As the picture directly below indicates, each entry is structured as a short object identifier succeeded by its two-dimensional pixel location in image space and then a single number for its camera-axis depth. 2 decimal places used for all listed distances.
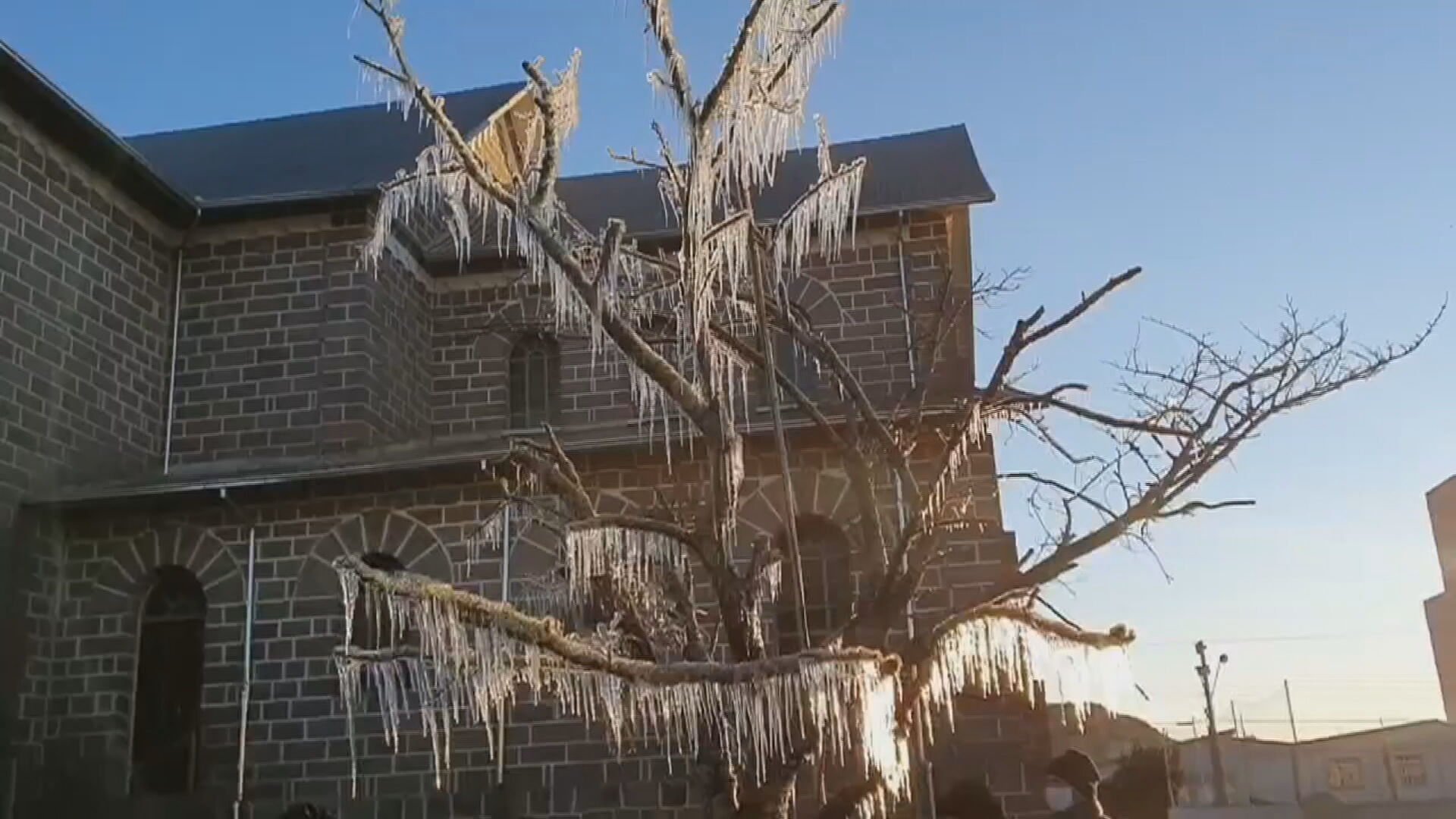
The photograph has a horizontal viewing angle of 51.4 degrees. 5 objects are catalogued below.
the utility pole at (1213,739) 29.75
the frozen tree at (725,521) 7.34
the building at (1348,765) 33.06
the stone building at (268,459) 11.92
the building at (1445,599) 38.00
